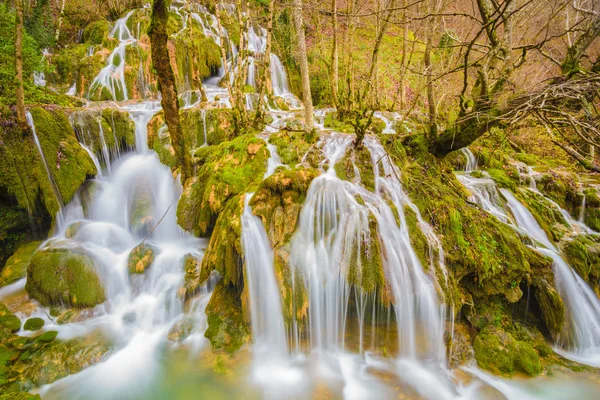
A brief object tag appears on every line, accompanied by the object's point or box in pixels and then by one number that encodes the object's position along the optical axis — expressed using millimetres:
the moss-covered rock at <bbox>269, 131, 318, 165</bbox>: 5801
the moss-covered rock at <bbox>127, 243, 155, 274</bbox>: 5473
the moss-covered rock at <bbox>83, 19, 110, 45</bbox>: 13427
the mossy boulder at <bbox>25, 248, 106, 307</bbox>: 4812
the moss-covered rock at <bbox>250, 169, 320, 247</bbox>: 4504
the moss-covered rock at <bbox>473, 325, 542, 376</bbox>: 3727
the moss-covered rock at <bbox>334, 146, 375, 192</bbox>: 5086
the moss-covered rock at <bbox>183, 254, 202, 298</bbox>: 5117
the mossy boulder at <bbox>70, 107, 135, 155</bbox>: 7168
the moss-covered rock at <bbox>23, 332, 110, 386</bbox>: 3729
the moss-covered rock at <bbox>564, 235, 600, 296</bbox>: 4574
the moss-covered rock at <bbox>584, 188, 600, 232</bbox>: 5775
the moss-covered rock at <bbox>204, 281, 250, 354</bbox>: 4199
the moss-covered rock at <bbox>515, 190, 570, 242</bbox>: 5316
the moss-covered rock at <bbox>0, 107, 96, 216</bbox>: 5616
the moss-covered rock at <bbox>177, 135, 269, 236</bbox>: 5320
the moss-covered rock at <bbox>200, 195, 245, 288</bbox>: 4371
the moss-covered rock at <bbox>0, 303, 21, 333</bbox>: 4312
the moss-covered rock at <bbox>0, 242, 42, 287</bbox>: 5359
